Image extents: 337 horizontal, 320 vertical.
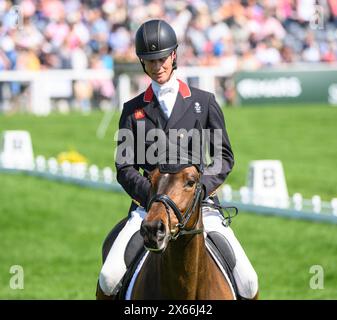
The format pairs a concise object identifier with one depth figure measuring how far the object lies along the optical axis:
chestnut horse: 11.88
